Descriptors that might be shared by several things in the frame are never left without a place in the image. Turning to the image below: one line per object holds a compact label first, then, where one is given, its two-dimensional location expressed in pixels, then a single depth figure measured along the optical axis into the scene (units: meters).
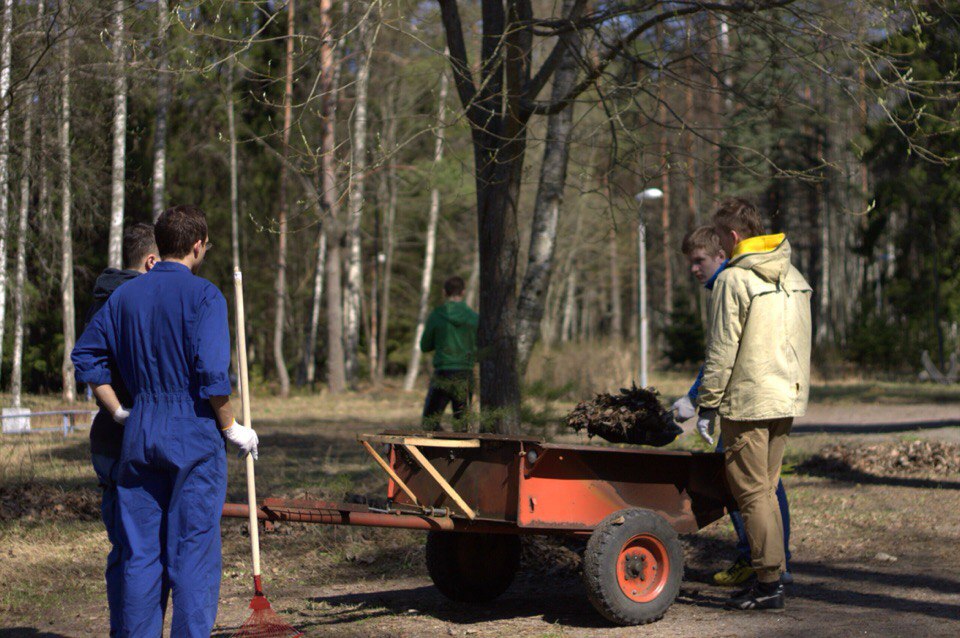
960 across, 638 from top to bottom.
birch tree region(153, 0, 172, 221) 21.22
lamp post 20.05
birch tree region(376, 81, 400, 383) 32.91
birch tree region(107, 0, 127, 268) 8.92
